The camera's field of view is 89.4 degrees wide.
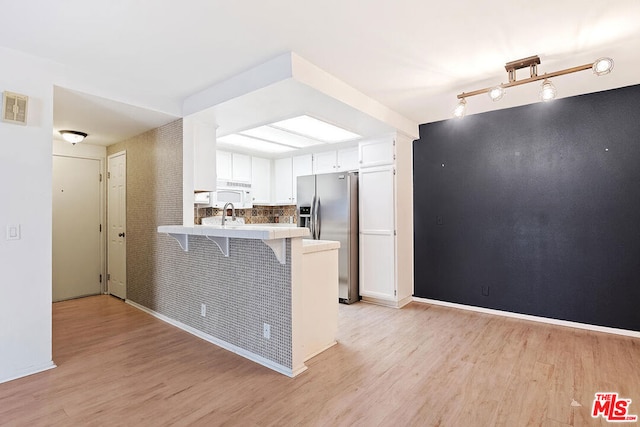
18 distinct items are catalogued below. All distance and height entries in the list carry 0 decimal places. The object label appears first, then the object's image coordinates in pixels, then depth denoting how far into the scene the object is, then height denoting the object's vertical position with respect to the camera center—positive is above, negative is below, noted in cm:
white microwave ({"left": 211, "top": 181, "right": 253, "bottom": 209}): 469 +34
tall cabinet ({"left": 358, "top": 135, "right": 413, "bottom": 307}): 414 -6
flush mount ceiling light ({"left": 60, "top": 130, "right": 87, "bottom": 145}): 389 +101
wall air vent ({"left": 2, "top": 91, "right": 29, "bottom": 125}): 234 +81
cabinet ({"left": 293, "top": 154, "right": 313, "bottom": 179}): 534 +87
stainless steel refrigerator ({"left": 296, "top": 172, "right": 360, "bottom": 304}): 435 -1
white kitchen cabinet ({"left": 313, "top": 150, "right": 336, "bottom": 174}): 507 +87
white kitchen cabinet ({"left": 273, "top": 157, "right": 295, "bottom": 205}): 556 +64
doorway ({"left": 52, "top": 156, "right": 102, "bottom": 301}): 455 -14
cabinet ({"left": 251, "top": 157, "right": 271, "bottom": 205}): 542 +63
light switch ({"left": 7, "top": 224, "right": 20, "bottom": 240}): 239 -10
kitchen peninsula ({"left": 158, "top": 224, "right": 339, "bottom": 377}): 240 -64
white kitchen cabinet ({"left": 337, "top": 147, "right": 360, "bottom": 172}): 481 +87
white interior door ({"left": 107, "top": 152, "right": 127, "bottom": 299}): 453 -10
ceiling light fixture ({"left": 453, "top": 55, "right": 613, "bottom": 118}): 250 +111
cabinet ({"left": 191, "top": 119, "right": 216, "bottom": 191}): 358 +72
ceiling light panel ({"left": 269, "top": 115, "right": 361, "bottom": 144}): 364 +108
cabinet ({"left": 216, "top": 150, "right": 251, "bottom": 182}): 492 +80
